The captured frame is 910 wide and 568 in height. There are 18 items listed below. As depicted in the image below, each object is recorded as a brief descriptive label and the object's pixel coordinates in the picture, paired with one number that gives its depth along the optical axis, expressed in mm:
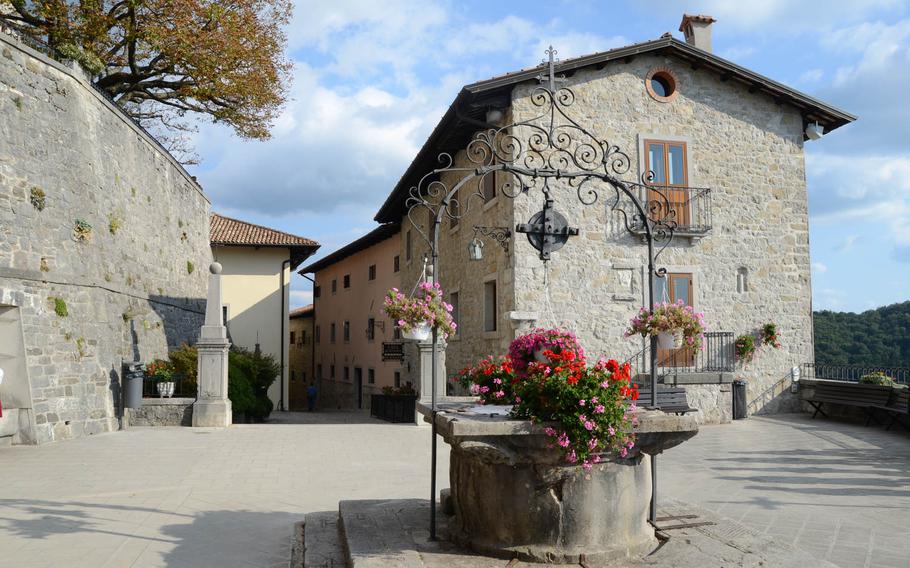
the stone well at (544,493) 4332
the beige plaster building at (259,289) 27812
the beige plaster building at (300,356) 38000
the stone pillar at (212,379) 13414
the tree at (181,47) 17984
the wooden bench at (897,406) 12582
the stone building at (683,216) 14641
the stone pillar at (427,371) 13453
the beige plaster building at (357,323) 25359
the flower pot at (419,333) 5973
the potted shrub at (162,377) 13797
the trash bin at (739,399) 15266
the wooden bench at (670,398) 12367
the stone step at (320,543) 4977
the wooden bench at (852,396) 13320
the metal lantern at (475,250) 10918
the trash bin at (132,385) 13195
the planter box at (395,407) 16203
